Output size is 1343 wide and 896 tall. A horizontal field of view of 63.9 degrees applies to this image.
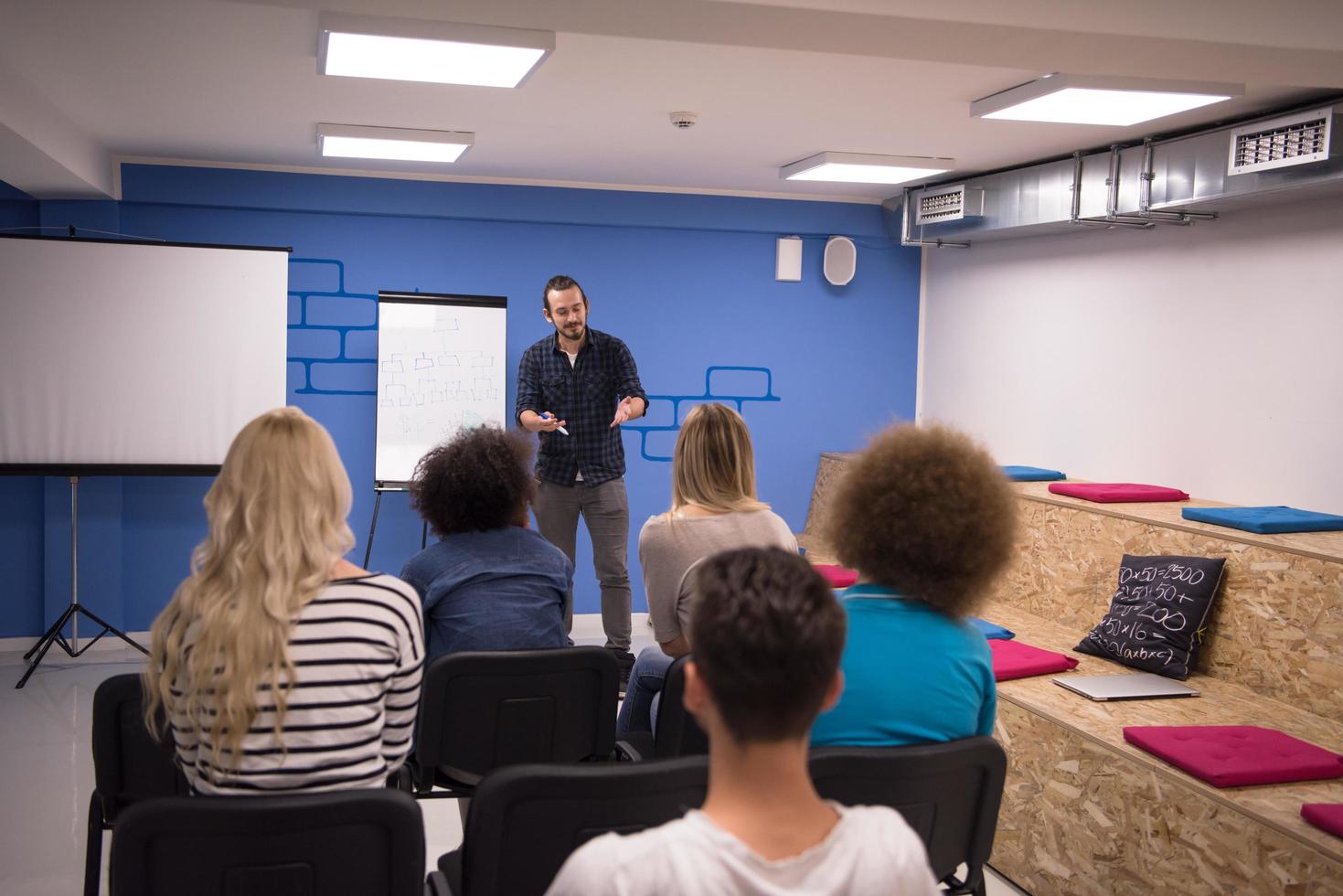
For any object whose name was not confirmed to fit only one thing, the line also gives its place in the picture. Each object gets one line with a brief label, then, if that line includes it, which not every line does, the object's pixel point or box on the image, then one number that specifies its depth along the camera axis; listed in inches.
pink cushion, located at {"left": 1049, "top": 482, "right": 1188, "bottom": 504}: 166.2
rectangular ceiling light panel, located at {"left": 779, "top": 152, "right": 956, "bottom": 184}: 191.2
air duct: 141.0
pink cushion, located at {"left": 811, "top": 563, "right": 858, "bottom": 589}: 187.0
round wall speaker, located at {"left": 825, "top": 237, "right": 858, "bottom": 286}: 245.1
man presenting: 185.8
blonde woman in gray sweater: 104.0
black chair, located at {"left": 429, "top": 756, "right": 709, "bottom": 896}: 59.5
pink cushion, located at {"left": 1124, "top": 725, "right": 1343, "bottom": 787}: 97.9
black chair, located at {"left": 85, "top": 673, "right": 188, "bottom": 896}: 78.7
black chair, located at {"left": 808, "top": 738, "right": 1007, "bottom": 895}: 61.8
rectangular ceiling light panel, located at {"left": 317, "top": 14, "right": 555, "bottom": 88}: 113.3
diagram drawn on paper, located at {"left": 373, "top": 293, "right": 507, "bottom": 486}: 213.3
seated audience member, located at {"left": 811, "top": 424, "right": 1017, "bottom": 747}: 65.5
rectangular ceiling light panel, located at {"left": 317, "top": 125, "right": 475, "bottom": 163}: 175.2
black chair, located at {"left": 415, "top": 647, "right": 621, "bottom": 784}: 85.5
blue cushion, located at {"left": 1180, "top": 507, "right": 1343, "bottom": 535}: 137.8
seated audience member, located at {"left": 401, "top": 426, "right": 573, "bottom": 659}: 92.7
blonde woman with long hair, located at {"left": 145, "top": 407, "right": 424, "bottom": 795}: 60.9
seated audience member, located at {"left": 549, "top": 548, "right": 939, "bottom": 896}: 37.3
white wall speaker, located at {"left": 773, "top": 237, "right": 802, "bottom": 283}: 241.1
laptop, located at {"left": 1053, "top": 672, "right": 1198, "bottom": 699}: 125.1
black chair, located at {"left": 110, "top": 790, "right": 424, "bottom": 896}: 54.8
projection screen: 192.1
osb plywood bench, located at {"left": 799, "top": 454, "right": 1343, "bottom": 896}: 93.4
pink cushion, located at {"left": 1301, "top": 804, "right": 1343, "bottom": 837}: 86.8
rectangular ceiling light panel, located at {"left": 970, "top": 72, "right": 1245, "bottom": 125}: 131.6
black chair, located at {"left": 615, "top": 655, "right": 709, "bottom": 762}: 91.0
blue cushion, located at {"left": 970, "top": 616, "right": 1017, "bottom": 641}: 150.0
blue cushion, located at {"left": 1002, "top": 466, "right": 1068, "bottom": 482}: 197.0
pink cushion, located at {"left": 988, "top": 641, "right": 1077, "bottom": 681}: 132.9
